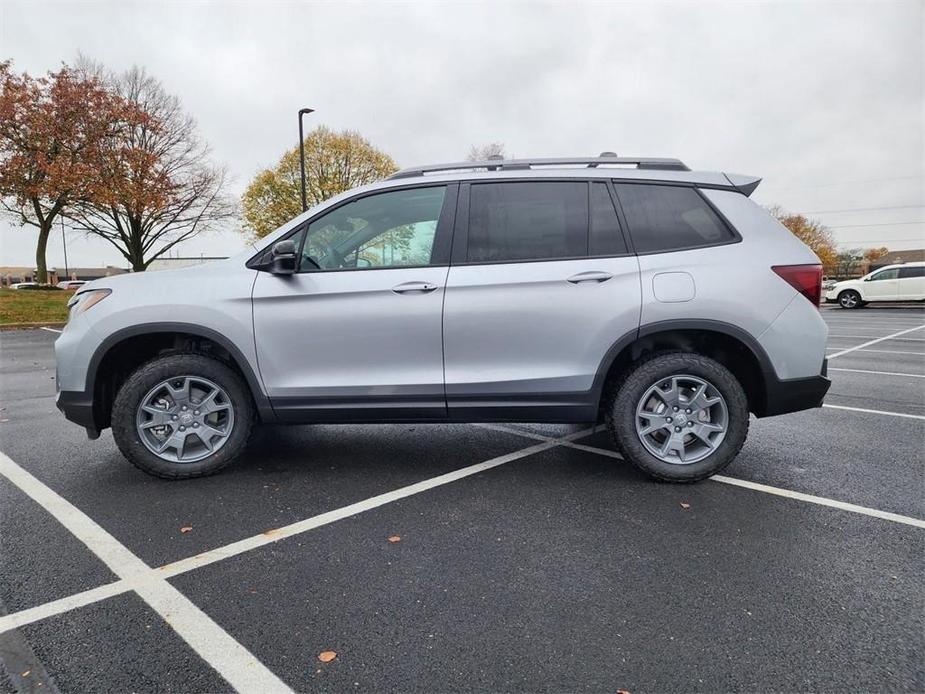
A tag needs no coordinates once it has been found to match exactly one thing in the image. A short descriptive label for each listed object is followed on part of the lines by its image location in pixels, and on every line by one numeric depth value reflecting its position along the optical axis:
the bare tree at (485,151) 31.81
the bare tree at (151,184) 25.39
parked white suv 21.86
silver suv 3.39
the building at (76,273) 95.82
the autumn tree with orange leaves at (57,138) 22.55
